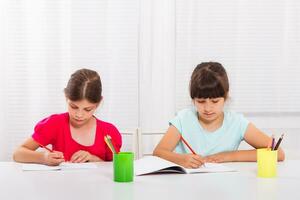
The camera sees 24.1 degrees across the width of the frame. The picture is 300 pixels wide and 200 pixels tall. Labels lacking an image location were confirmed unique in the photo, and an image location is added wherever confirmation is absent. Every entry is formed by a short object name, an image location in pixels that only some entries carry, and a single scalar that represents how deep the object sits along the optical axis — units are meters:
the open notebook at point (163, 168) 2.37
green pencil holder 2.23
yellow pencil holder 2.35
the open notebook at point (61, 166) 2.47
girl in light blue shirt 2.83
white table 2.04
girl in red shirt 2.82
